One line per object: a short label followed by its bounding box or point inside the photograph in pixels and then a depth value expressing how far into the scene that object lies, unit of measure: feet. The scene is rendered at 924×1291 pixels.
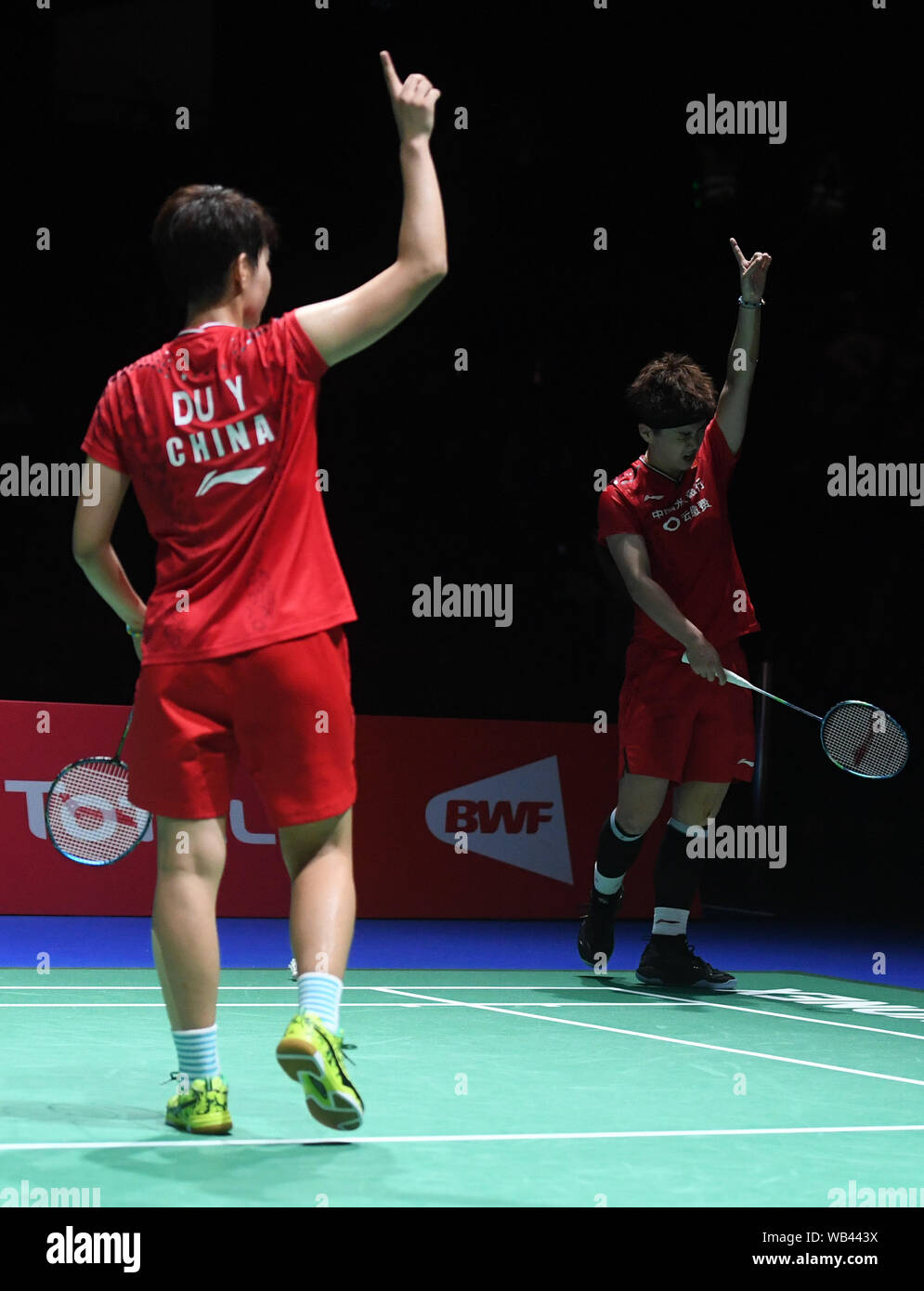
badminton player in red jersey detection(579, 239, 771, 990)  37.76
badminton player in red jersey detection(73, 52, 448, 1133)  19.86
